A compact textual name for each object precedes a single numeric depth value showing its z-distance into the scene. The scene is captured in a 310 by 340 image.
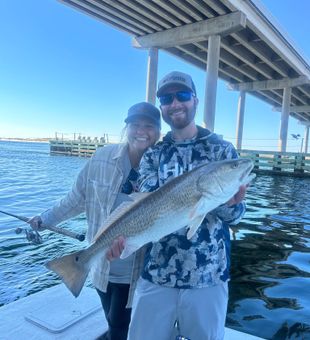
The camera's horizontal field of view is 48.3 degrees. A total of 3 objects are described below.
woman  3.00
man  2.35
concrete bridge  18.91
